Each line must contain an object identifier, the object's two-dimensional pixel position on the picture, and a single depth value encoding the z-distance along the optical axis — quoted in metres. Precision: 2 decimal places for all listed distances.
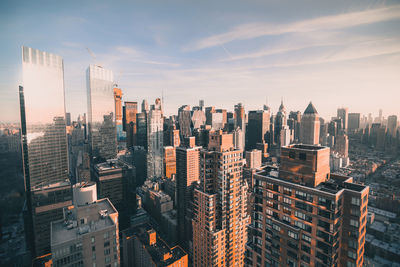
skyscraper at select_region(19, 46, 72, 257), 96.06
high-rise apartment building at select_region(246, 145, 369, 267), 28.55
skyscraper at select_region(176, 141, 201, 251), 115.34
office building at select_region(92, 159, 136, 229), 121.19
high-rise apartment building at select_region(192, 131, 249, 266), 66.94
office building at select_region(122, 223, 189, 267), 79.94
